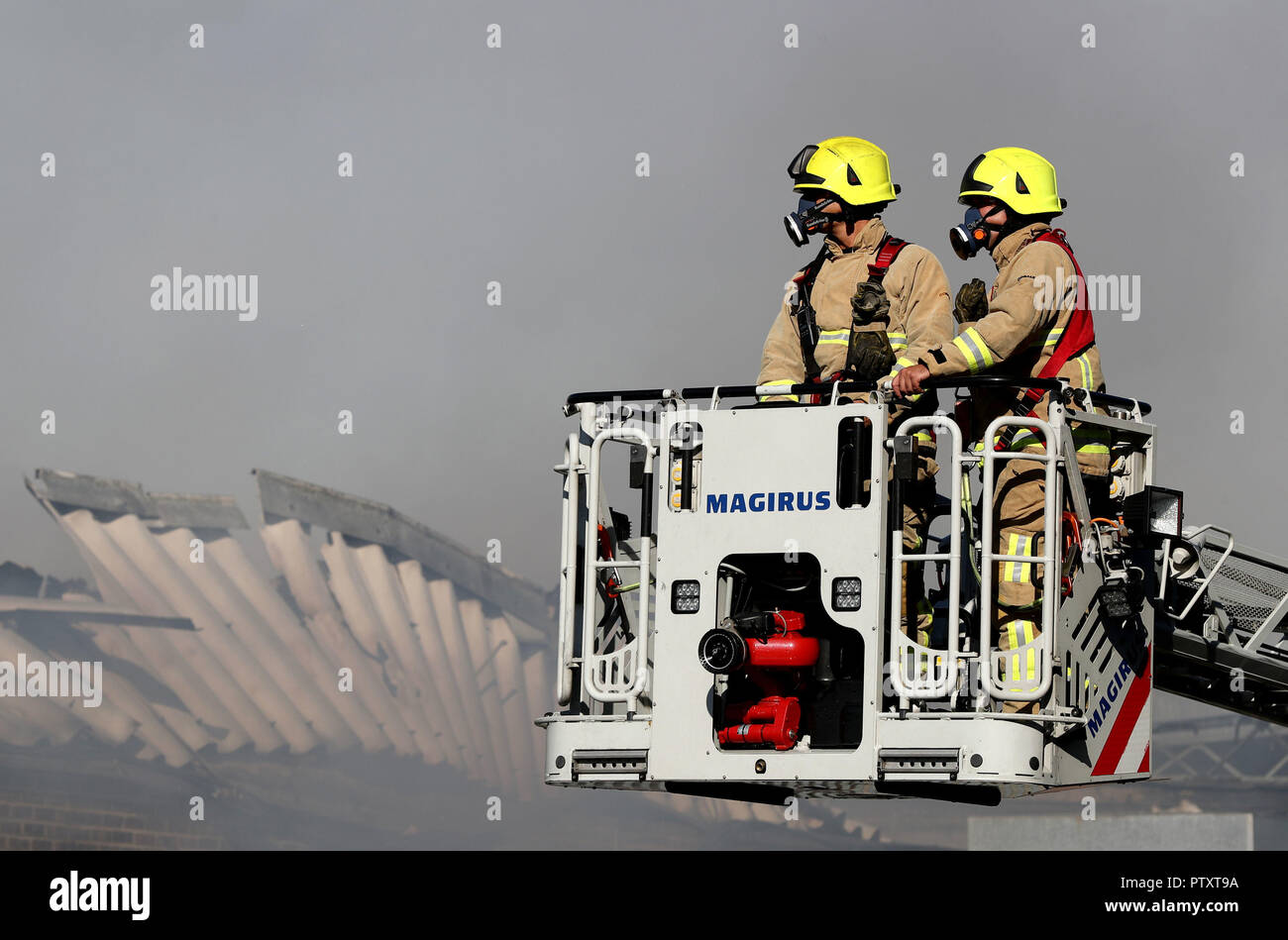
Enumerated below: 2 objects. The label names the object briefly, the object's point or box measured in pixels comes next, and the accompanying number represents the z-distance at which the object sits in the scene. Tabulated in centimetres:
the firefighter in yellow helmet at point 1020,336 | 1022
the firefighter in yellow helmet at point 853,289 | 1103
